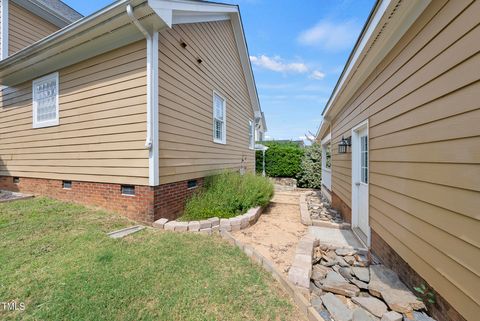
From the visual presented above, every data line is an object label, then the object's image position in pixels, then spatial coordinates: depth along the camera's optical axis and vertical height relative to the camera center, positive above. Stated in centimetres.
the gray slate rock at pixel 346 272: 303 -155
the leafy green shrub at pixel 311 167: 1359 -33
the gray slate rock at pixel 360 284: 277 -154
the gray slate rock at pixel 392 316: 219 -153
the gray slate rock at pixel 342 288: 270 -155
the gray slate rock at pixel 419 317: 218 -151
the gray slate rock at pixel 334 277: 295 -154
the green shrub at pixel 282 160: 1474 +11
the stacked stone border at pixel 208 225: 445 -130
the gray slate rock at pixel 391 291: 232 -147
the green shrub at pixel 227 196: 531 -91
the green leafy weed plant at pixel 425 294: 220 -134
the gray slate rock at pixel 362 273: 293 -152
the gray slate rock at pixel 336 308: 231 -159
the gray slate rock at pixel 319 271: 304 -156
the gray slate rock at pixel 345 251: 369 -149
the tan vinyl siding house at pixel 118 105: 454 +137
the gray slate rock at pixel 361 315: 228 -159
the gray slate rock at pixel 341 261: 339 -154
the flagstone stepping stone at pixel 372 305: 235 -156
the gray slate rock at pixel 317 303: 248 -161
